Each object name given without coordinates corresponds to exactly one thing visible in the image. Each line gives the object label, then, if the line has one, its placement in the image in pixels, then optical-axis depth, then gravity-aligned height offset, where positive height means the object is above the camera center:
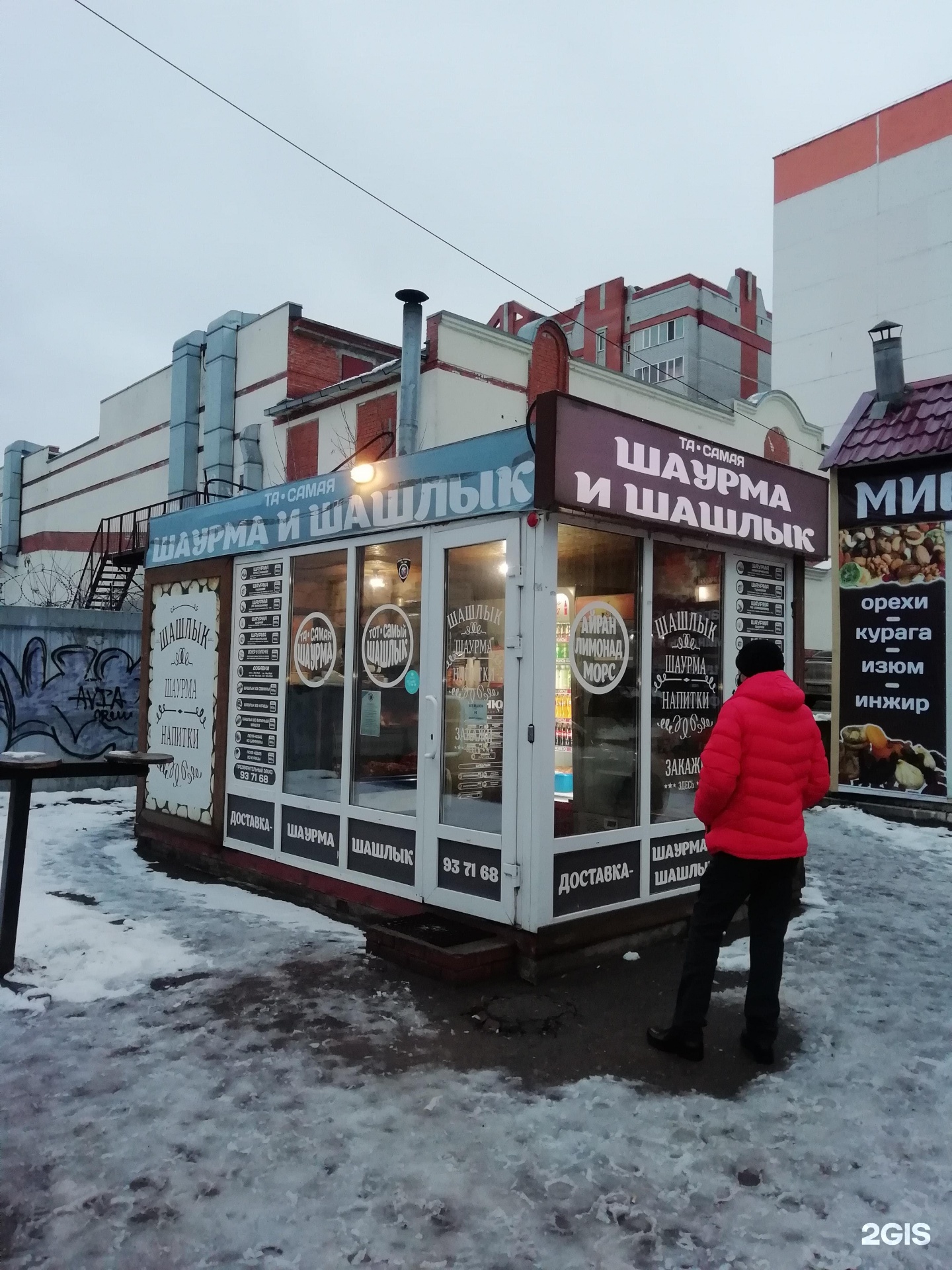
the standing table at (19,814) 4.73 -0.78
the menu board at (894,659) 10.06 +0.35
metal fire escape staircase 16.08 +2.24
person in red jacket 3.93 -0.68
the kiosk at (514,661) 5.07 +0.13
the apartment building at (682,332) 41.97 +17.06
